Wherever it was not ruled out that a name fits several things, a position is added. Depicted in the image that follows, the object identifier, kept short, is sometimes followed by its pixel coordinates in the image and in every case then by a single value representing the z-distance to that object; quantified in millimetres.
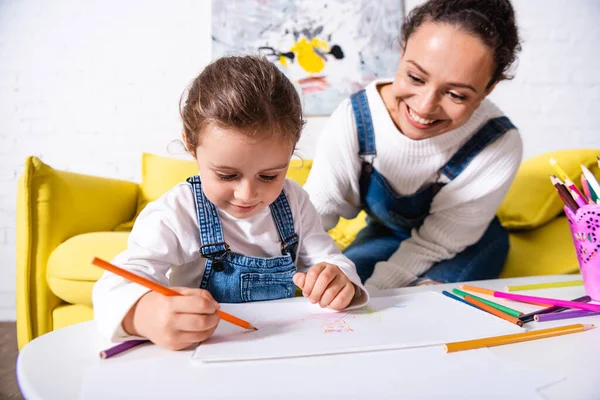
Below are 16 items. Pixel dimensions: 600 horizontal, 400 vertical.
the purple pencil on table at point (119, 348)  443
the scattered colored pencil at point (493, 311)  552
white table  379
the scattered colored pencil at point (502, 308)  579
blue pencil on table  623
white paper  457
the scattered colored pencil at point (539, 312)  568
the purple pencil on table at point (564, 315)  579
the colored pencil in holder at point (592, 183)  693
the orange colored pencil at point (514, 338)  464
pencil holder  679
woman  936
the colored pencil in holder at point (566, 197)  711
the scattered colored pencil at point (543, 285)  758
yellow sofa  1247
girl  594
